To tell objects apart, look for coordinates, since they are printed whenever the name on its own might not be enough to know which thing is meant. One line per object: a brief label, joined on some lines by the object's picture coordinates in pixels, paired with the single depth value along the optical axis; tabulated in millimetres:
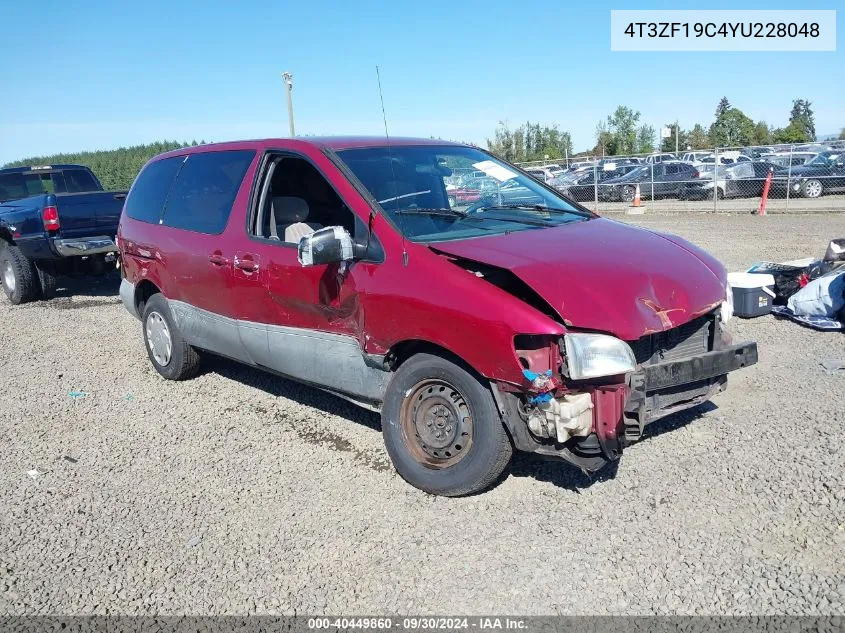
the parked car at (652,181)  23633
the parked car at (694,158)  26423
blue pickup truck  9484
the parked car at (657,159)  25109
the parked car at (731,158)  23066
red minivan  3361
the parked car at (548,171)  28253
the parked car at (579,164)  29945
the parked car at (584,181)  26125
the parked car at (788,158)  21312
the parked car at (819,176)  20953
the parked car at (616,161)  28350
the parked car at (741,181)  21891
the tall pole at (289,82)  22025
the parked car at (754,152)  24117
